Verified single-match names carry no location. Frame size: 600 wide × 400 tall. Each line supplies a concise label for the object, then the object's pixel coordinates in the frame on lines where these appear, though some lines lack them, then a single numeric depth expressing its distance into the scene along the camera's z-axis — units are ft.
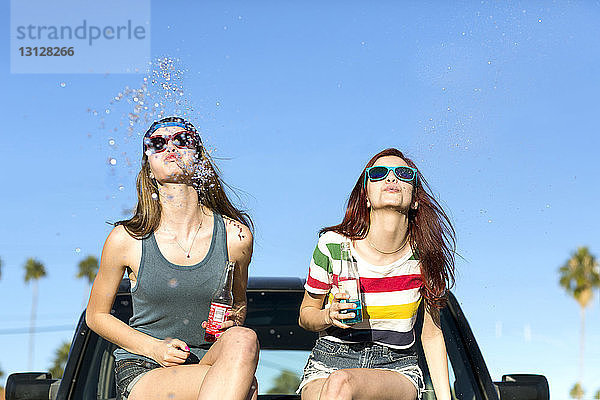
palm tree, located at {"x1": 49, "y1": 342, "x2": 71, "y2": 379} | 141.11
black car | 11.40
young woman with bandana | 11.07
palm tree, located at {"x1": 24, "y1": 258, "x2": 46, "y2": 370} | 212.43
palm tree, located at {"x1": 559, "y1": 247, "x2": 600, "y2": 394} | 186.91
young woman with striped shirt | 11.76
